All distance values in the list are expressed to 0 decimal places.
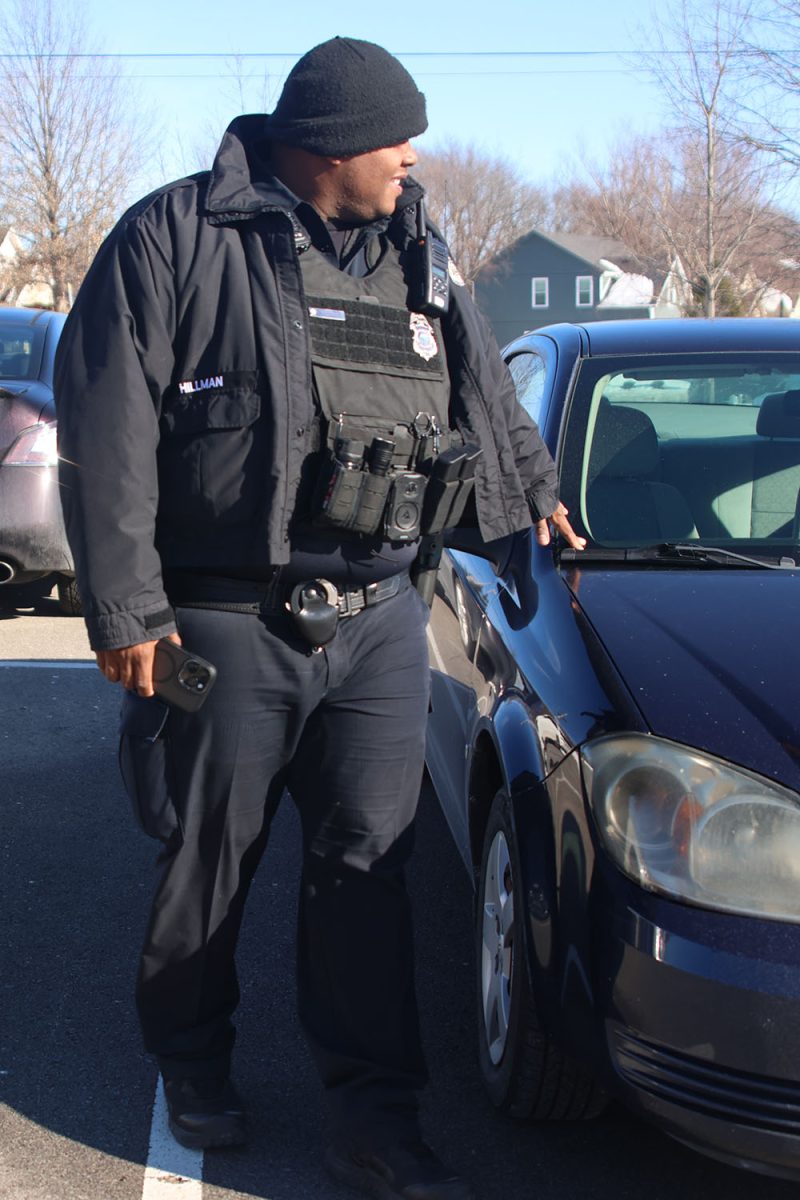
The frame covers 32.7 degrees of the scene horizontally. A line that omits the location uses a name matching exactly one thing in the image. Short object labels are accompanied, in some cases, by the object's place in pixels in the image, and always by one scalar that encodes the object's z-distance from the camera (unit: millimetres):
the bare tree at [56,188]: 33062
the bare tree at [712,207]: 27781
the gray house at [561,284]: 61219
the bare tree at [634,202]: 40156
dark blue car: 2039
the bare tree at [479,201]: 69750
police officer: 2281
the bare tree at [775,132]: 20172
